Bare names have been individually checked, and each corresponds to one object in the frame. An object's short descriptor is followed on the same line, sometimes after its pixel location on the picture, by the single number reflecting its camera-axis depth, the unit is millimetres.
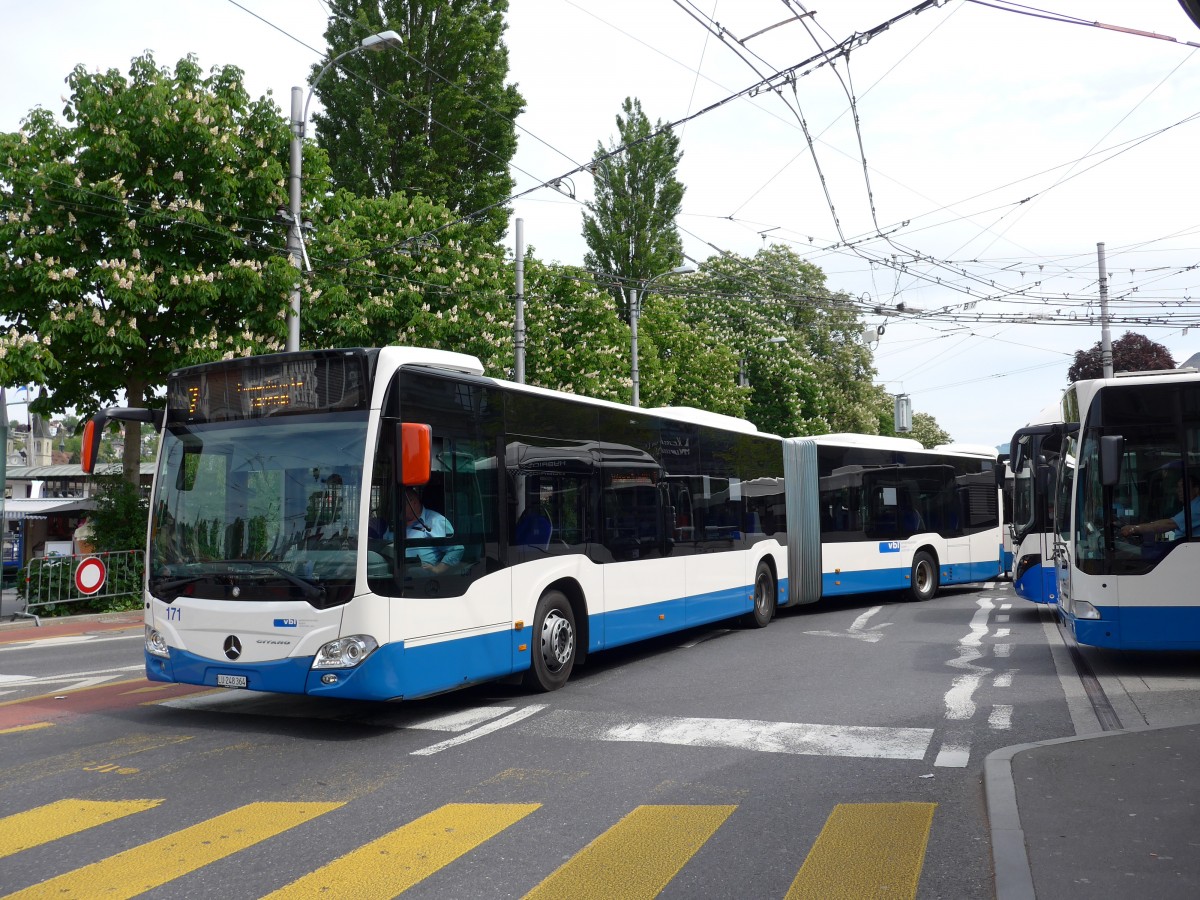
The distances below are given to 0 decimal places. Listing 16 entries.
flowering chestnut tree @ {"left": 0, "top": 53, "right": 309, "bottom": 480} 18750
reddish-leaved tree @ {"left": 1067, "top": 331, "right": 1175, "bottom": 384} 44906
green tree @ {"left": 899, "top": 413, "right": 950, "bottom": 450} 98144
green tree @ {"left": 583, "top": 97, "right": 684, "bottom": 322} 44250
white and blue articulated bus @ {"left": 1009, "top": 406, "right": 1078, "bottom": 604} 12062
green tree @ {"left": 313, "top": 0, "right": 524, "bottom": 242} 34531
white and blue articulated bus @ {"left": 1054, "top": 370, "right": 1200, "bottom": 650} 10719
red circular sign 19625
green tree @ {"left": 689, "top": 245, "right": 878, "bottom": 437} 53312
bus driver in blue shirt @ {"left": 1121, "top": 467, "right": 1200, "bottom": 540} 10797
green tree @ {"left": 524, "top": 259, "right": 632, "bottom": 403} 32719
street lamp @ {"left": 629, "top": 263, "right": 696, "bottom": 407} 32531
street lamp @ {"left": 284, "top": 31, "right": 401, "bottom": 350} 19672
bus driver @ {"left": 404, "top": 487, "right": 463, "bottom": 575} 8430
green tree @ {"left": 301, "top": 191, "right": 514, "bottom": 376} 22859
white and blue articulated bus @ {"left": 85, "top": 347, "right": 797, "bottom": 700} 8133
